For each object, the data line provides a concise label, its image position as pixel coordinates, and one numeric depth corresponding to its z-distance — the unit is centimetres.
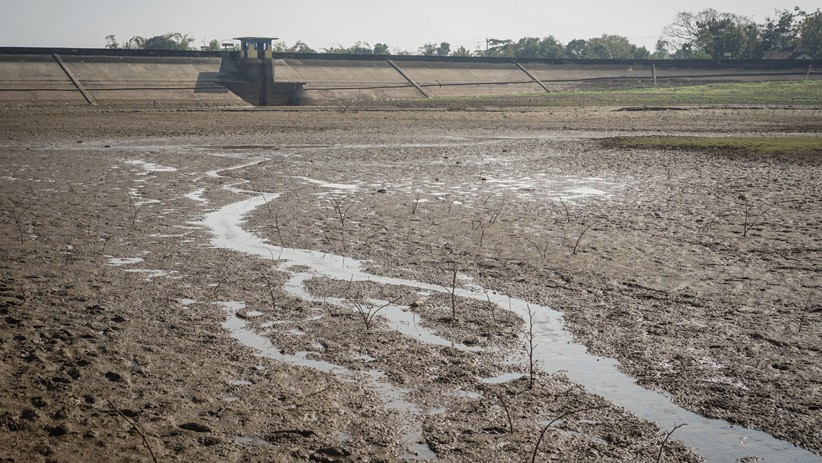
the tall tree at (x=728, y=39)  11156
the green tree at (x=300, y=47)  13612
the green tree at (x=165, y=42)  11194
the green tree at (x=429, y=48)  16338
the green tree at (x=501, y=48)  14976
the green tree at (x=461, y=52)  14438
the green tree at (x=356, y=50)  13911
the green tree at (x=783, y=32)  12538
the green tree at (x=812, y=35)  10731
